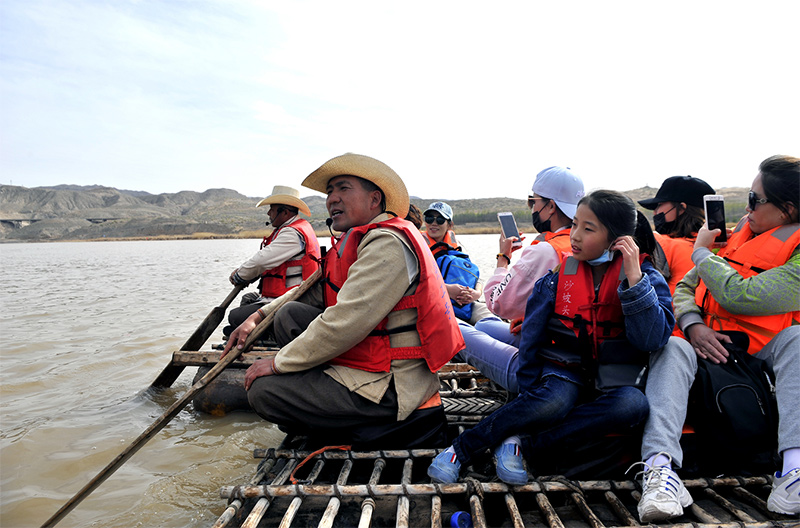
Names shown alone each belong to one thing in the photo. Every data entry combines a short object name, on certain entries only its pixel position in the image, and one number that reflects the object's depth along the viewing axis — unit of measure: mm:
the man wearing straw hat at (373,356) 2539
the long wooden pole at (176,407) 2686
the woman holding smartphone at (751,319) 2211
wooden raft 2105
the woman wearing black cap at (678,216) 3404
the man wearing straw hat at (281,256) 5578
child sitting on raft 2342
